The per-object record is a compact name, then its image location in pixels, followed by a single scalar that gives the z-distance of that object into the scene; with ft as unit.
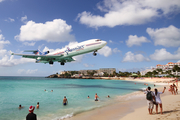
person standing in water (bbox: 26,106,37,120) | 17.09
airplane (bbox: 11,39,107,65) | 87.81
